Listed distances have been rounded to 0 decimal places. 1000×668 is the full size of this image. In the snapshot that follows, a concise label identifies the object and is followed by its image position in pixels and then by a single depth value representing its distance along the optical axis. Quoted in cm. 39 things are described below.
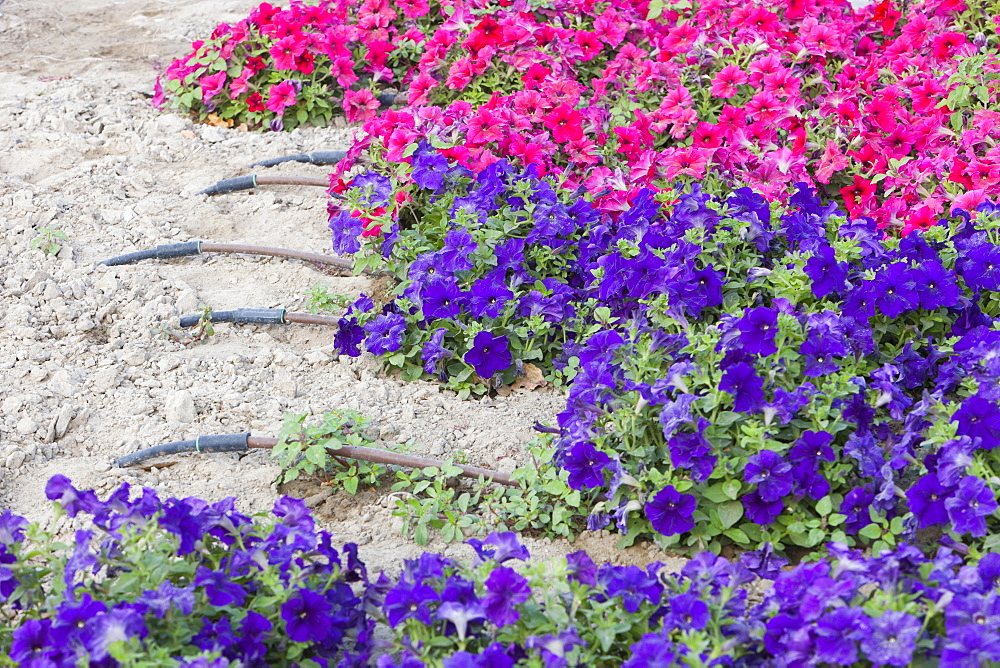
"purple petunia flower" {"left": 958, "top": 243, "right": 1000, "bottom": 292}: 302
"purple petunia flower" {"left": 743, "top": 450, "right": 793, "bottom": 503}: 244
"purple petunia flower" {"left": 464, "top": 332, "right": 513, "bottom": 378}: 319
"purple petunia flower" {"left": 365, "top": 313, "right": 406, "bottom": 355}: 325
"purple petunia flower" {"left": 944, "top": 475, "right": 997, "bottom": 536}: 226
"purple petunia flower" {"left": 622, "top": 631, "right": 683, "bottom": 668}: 185
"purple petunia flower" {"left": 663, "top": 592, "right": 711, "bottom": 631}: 196
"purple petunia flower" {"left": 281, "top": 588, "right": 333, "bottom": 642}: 200
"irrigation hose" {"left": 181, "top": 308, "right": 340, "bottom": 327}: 355
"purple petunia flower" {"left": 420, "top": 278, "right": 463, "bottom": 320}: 325
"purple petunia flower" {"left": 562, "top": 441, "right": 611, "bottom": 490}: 256
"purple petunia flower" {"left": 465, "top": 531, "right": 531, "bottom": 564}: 214
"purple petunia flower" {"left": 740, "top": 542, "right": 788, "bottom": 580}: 240
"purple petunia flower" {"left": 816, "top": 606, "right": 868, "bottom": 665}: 185
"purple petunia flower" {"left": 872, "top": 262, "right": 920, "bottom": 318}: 292
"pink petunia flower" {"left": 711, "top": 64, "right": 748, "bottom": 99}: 429
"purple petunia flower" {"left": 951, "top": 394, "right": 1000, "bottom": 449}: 239
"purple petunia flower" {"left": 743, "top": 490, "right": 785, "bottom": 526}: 249
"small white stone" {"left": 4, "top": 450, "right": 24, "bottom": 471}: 287
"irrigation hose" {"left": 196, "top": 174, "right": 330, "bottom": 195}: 443
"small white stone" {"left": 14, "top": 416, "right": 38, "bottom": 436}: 298
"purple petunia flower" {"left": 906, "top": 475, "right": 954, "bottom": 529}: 236
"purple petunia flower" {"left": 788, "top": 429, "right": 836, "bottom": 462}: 248
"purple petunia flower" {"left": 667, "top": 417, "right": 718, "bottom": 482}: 248
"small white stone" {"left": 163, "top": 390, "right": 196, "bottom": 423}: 306
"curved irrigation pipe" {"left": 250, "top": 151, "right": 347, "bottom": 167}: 459
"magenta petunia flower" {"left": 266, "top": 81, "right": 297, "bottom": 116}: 487
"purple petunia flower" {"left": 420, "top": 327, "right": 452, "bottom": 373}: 324
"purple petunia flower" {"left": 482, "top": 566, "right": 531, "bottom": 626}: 200
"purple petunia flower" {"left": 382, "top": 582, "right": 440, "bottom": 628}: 198
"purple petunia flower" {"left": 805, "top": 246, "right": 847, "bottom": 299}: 291
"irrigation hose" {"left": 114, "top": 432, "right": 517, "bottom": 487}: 286
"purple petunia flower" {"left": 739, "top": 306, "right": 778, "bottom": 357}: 261
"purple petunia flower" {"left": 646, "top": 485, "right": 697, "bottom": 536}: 249
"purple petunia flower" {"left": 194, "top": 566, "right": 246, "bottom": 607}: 195
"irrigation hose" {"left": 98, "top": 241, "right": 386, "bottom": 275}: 392
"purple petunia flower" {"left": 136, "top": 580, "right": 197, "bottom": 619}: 187
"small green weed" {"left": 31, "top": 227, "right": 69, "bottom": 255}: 389
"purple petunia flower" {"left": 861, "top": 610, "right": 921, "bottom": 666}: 179
